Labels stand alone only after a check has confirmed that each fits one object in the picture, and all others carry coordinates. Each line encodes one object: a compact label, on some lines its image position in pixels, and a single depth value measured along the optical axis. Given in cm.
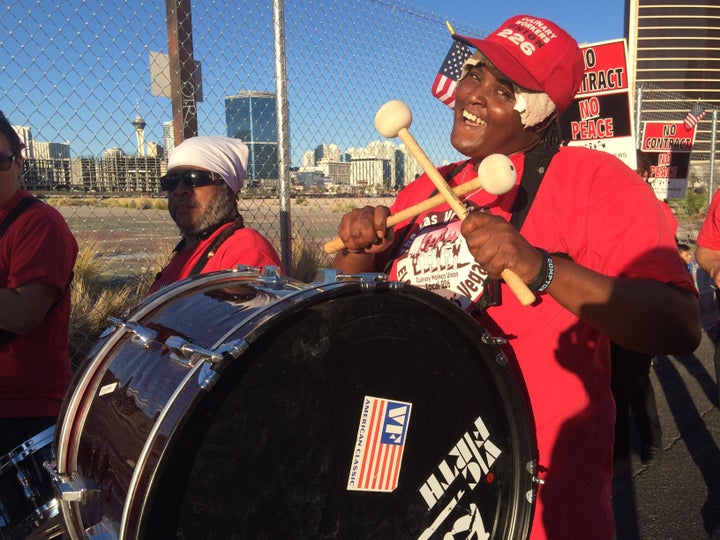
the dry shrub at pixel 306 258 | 588
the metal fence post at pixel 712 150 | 1027
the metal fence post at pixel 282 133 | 414
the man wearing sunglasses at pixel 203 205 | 261
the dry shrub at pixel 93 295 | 457
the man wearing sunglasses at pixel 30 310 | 241
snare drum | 188
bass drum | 108
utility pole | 394
